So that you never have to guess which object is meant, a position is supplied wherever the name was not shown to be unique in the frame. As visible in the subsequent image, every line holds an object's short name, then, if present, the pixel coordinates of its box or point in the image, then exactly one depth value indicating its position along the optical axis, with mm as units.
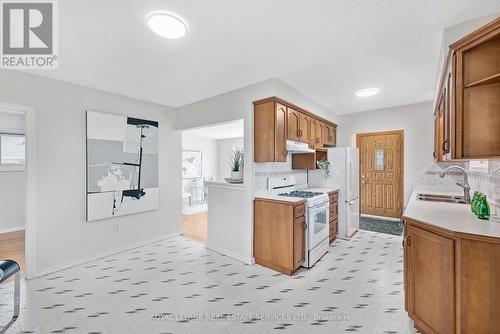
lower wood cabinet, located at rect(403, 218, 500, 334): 1313
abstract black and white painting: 3314
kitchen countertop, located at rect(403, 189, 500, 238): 1446
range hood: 3250
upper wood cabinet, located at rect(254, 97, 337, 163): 2965
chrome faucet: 2537
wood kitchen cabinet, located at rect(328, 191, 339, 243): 3871
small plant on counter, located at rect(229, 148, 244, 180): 3504
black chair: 1823
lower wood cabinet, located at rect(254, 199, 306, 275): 2803
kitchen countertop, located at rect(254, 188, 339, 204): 2851
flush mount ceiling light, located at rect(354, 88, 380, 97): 3563
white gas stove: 2994
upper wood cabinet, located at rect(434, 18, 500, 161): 1512
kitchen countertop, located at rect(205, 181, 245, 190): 3316
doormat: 4586
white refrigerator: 4133
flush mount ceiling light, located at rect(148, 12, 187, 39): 1776
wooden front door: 5219
